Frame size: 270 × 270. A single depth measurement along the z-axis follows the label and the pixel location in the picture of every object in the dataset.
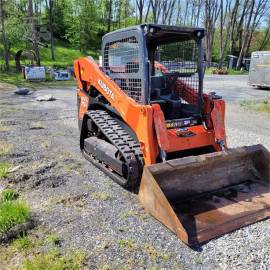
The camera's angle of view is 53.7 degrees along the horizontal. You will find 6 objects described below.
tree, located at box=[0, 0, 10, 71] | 14.30
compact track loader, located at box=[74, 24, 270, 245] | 2.91
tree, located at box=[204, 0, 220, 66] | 26.27
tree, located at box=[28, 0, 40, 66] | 15.50
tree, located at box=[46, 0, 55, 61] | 23.27
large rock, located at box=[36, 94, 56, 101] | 9.24
